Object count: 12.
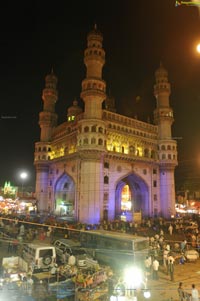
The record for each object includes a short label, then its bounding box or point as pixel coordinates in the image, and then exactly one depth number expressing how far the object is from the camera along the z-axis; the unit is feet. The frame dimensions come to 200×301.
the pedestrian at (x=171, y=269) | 48.96
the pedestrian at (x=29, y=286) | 38.00
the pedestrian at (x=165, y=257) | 57.26
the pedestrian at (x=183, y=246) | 66.08
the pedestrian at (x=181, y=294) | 37.23
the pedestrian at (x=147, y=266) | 49.98
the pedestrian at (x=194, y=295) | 34.87
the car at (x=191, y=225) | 101.83
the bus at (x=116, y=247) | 50.01
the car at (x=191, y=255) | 61.62
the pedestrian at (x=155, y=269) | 48.88
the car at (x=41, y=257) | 47.52
